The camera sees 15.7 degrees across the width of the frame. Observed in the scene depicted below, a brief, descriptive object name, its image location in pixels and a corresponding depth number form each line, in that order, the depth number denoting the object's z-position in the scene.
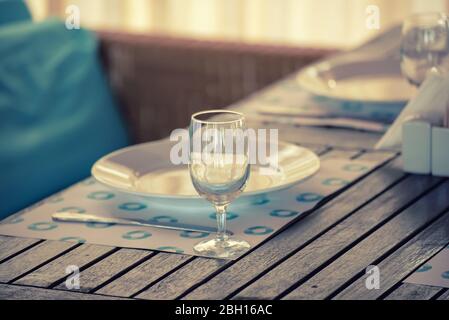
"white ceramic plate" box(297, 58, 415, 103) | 2.44
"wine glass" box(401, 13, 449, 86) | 2.22
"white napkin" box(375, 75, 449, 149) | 2.08
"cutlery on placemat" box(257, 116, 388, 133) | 2.29
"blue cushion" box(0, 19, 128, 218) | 3.06
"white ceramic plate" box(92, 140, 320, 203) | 1.94
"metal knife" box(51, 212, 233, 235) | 1.87
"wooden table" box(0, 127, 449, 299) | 1.70
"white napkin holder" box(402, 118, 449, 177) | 2.04
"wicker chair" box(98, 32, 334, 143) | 3.15
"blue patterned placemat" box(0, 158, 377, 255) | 1.85
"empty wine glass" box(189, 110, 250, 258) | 1.75
